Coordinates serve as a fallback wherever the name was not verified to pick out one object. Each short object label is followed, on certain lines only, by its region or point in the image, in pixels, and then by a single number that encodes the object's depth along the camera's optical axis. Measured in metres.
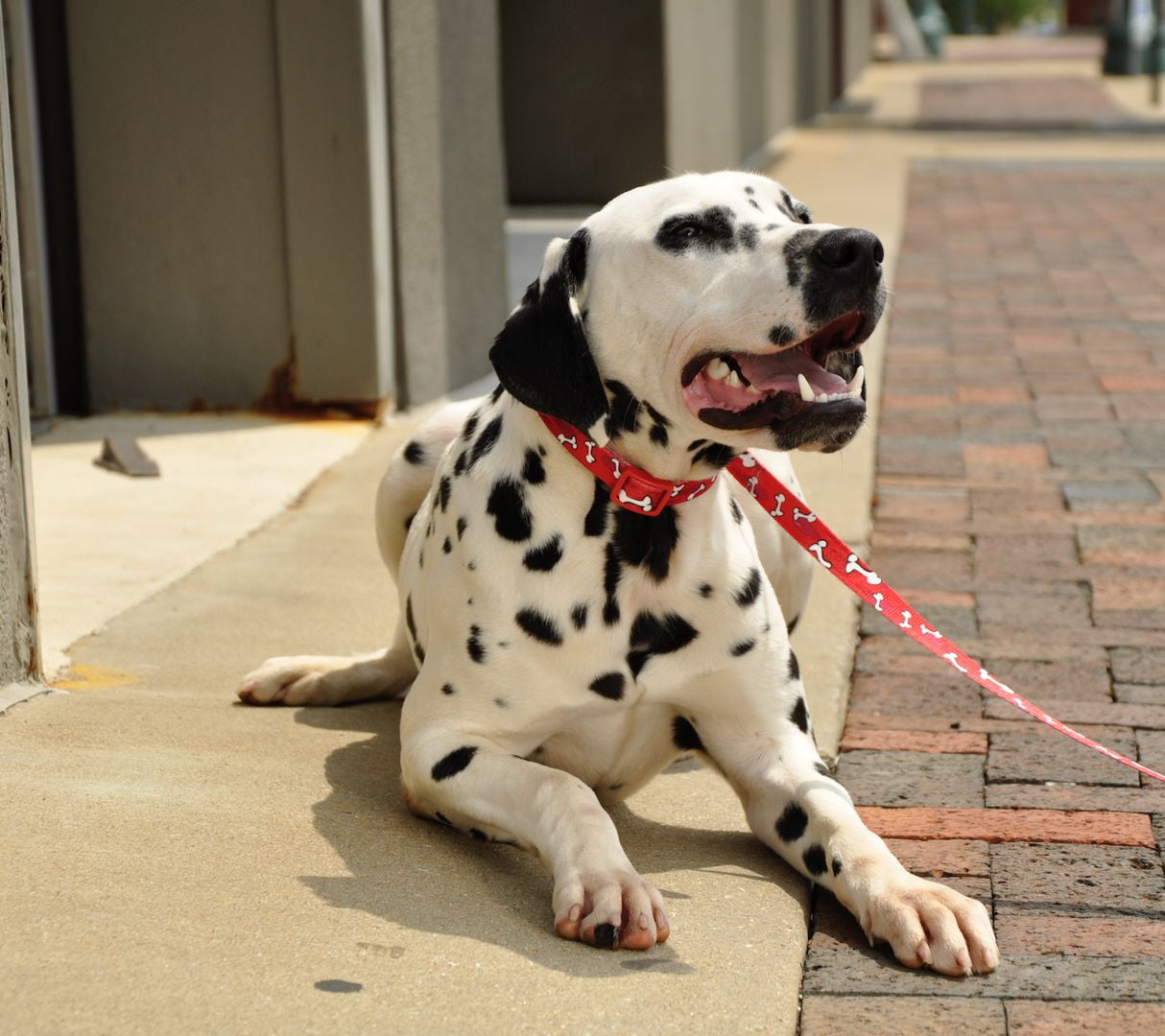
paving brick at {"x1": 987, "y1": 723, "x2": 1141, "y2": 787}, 3.90
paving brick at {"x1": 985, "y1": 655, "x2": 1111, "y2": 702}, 4.46
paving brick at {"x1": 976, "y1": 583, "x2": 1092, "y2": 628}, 5.05
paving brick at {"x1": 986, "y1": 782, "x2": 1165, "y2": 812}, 3.71
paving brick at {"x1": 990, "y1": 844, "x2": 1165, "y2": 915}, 3.25
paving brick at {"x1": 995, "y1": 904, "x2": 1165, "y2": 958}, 3.04
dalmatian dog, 3.10
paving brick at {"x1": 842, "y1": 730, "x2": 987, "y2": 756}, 4.09
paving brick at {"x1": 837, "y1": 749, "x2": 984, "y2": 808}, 3.78
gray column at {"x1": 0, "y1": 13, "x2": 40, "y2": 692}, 4.04
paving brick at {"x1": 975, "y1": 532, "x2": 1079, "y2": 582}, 5.48
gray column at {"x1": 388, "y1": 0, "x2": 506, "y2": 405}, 7.70
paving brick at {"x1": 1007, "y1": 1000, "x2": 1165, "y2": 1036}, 2.75
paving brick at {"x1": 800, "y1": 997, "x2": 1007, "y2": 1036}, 2.76
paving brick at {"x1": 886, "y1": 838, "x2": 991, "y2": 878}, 3.39
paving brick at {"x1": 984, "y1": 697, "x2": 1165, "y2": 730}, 4.24
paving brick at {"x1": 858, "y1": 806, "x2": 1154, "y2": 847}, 3.55
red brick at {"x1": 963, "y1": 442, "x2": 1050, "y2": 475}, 6.79
